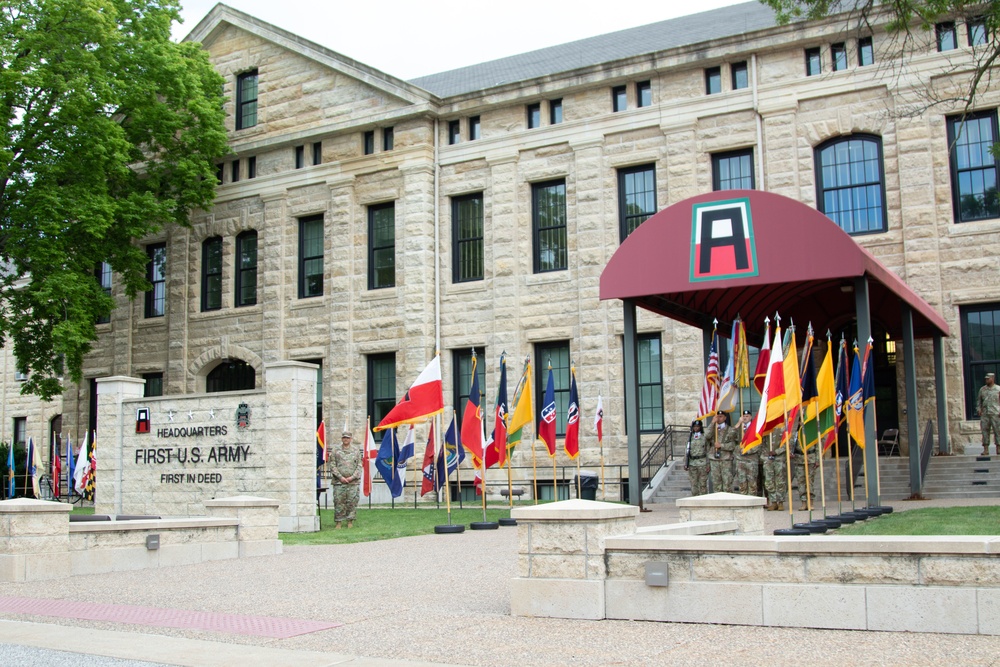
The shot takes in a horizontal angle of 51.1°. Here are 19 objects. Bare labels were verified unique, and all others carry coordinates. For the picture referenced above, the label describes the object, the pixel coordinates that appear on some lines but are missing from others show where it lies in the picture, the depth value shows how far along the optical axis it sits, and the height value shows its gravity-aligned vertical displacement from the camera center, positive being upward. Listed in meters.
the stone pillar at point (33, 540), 13.41 -1.22
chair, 24.38 -0.27
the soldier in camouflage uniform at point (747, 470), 20.42 -0.70
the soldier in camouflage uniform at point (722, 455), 20.83 -0.41
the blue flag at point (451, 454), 23.70 -0.36
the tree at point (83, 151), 28.19 +8.43
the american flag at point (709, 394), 19.52 +0.76
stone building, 24.17 +6.46
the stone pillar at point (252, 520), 15.98 -1.19
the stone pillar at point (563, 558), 9.22 -1.08
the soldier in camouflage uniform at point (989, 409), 22.00 +0.44
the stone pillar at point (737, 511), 12.48 -0.92
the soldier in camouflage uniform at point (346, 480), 20.22 -0.76
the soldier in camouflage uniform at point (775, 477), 19.84 -0.83
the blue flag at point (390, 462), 24.28 -0.52
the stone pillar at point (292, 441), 19.44 +0.01
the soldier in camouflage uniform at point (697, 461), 21.34 -0.54
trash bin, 23.78 -1.10
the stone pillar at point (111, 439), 21.92 +0.12
